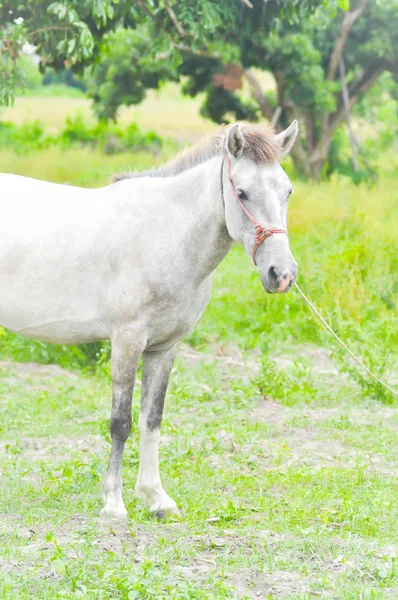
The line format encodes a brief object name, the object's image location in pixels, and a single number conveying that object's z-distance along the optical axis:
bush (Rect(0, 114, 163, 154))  24.80
